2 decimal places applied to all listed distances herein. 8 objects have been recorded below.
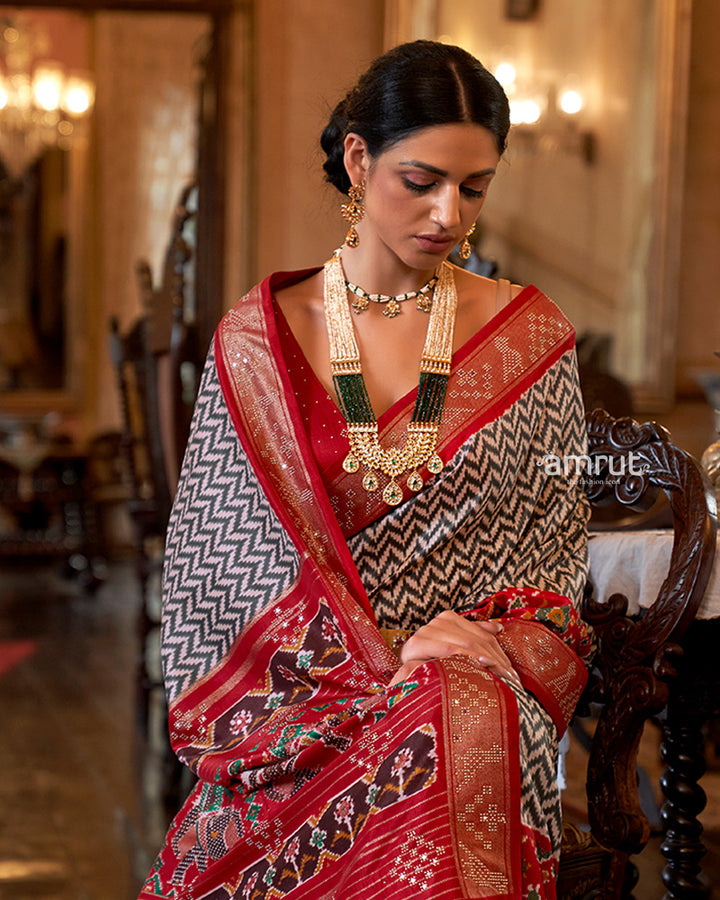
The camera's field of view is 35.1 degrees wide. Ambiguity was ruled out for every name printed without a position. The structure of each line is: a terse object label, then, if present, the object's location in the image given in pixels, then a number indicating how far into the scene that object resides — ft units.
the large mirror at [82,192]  28.45
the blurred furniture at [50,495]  24.48
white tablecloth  6.30
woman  4.62
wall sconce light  22.38
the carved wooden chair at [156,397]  10.61
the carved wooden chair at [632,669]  5.53
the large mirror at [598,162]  21.98
